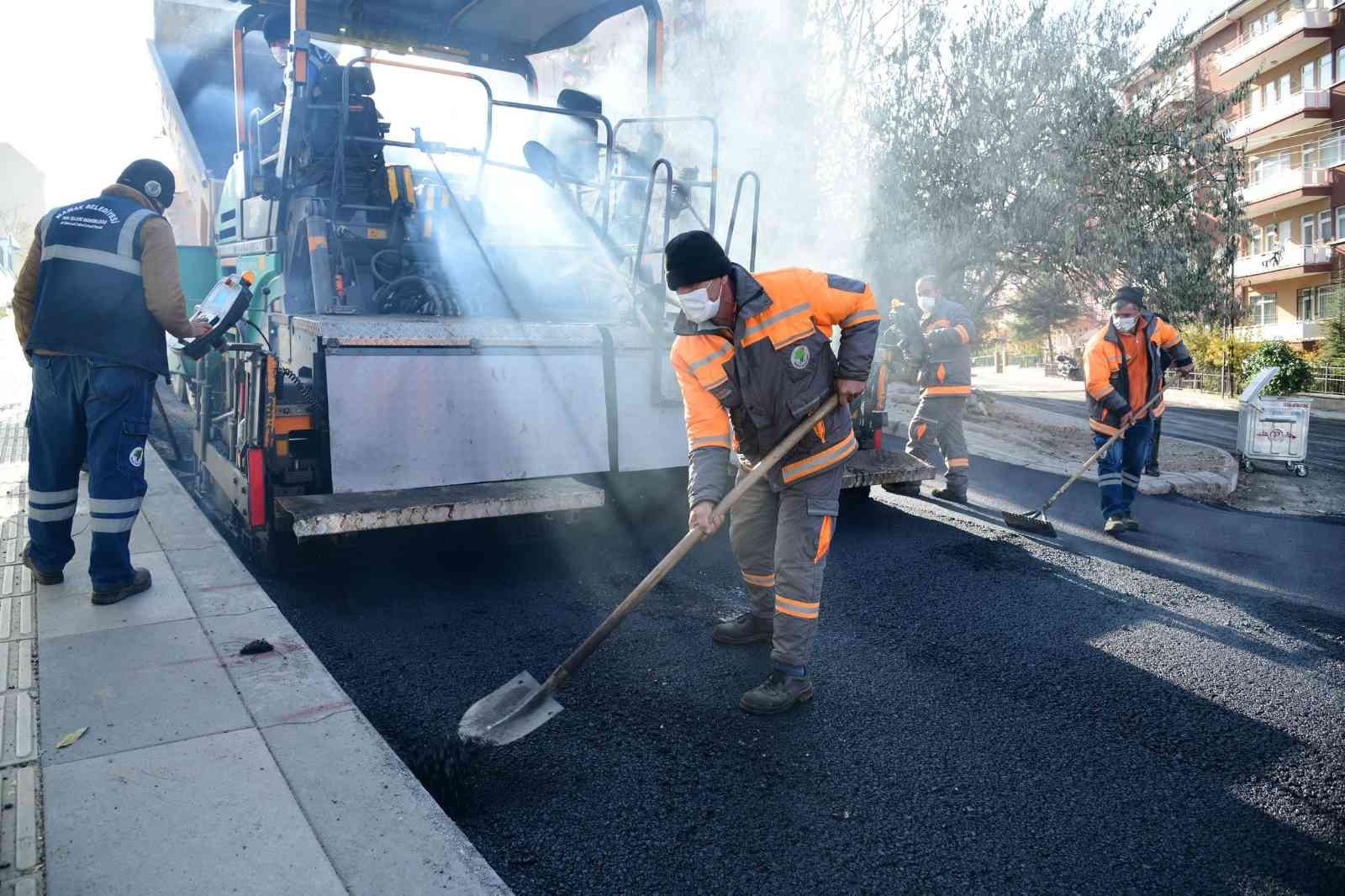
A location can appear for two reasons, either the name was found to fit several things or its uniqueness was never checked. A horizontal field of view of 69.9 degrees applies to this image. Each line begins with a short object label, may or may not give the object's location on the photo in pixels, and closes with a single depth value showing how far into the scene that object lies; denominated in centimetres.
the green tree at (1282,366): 1973
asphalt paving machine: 414
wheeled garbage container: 881
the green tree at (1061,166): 1123
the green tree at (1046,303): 1235
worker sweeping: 594
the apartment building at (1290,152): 2828
